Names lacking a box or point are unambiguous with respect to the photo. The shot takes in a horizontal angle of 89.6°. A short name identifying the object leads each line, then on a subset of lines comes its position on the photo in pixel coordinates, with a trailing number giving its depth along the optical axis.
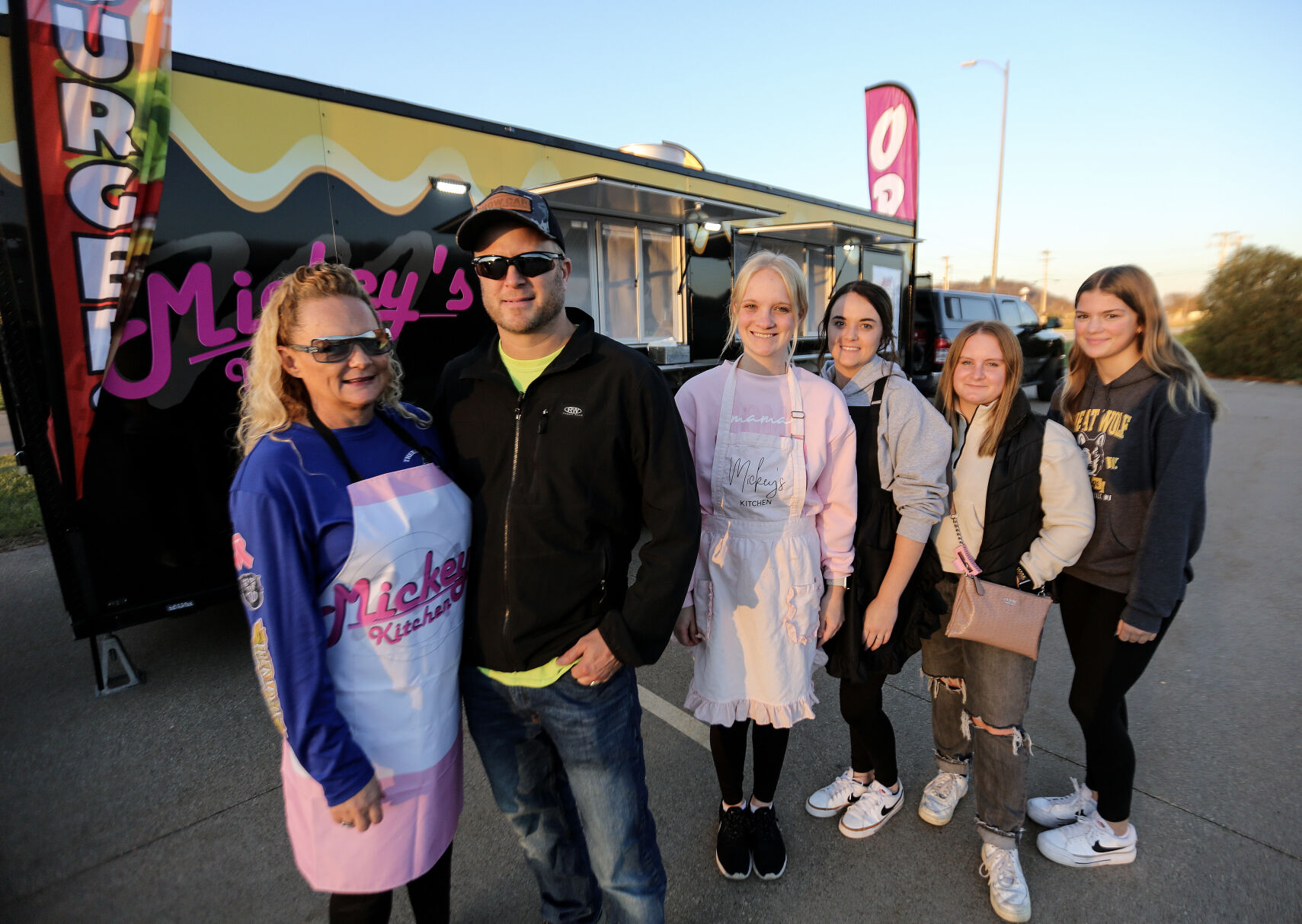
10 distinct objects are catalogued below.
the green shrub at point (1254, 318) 17.88
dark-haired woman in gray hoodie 1.93
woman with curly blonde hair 1.28
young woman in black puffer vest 1.96
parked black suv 11.21
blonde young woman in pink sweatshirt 1.89
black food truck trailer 2.71
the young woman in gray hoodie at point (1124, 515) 1.90
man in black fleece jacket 1.50
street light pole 23.75
